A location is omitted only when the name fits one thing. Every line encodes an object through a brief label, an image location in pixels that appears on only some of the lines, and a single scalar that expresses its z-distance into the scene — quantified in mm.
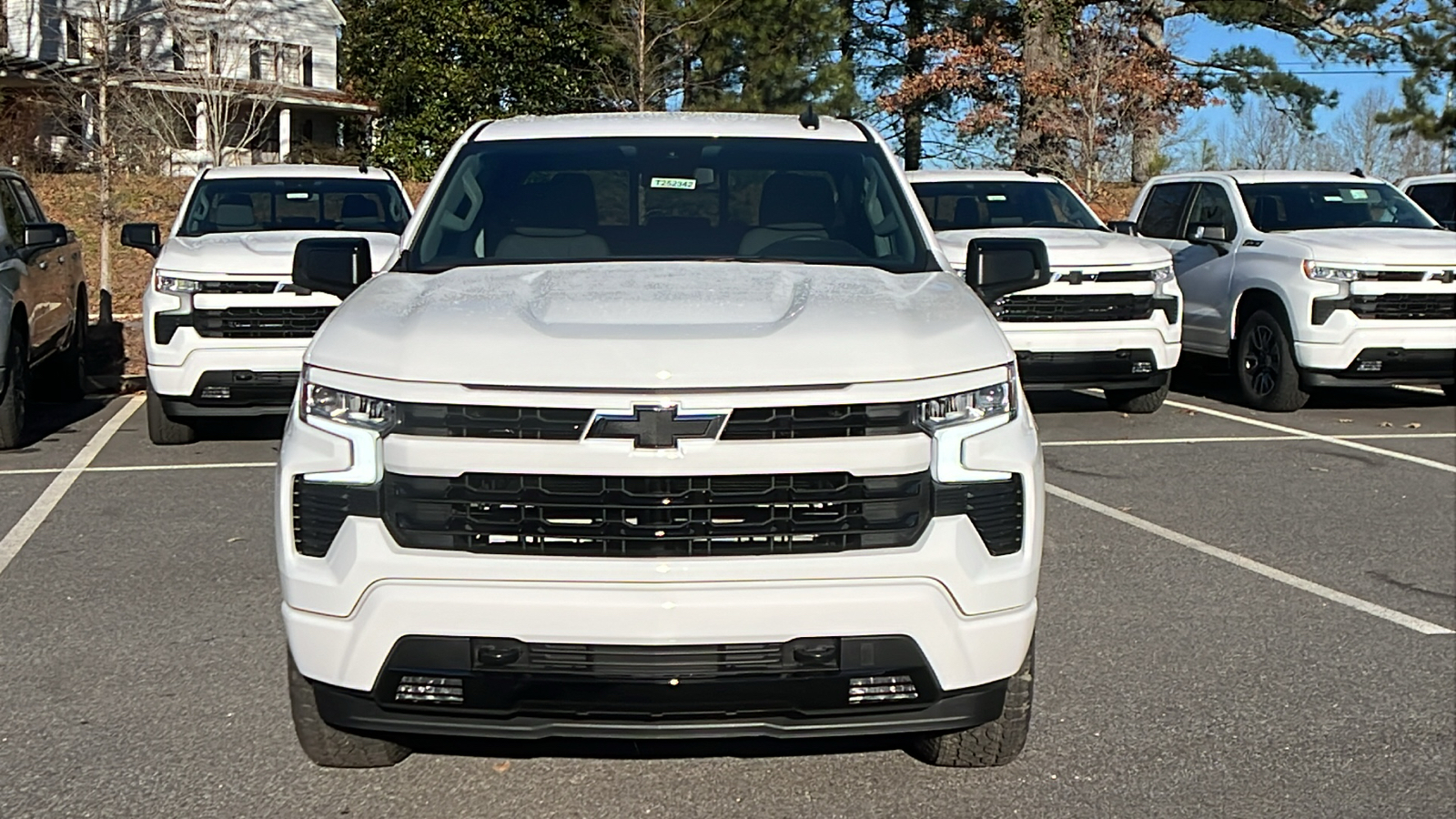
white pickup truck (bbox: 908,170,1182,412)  10758
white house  21359
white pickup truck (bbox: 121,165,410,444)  9469
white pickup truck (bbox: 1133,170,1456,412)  11203
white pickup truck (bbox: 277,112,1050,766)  3484
